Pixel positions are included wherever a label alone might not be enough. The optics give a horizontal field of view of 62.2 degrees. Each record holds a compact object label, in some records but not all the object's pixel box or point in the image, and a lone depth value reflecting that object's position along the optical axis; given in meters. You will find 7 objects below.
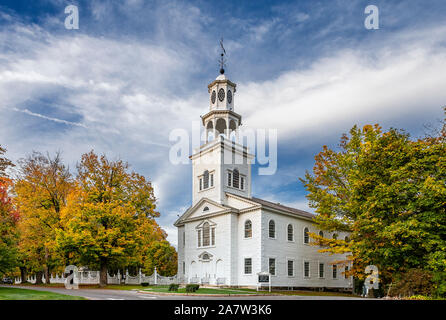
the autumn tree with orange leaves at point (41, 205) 37.41
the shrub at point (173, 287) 27.84
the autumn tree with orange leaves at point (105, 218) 34.00
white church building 36.72
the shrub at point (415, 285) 20.75
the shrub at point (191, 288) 26.69
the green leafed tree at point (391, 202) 22.91
